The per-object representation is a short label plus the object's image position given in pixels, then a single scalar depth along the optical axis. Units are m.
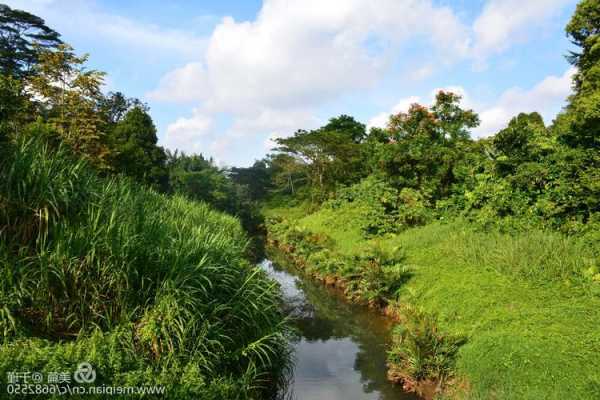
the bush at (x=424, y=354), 6.12
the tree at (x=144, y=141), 21.25
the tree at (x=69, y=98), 11.05
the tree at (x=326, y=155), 27.06
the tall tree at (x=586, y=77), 8.48
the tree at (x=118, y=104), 36.28
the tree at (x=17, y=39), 27.80
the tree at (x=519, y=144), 9.80
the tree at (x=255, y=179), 45.63
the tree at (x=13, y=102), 8.59
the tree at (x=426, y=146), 15.16
